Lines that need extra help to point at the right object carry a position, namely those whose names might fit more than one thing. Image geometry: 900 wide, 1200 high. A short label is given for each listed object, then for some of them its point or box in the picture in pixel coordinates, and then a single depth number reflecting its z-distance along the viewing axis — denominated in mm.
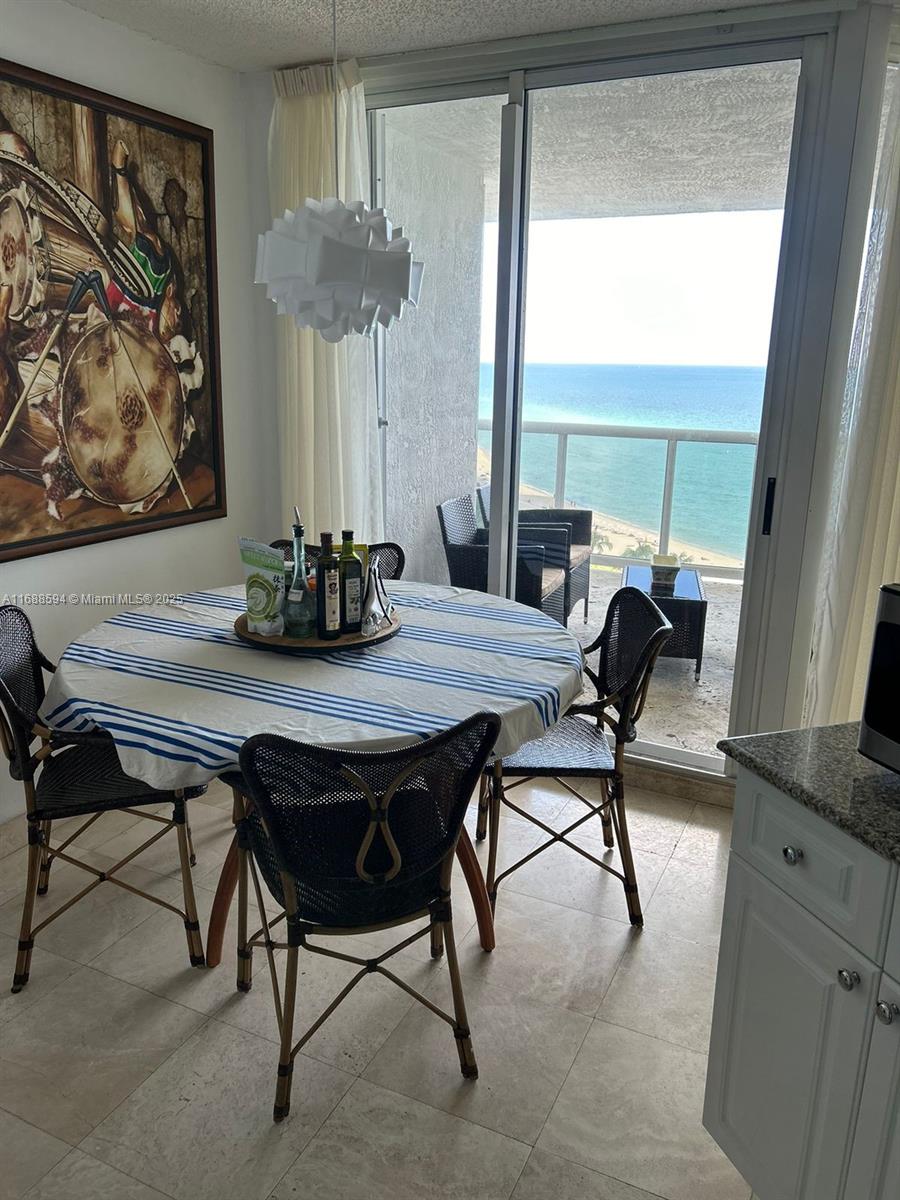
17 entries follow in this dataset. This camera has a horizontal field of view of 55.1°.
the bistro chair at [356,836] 1649
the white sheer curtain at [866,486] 2650
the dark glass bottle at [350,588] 2412
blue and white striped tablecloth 1889
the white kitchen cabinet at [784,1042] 1315
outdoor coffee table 3439
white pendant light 2061
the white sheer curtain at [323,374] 3355
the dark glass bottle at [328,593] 2383
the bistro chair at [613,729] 2451
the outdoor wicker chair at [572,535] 3539
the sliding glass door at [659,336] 2996
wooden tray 2363
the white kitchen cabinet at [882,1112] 1225
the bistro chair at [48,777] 2137
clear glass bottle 2422
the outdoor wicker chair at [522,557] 3598
